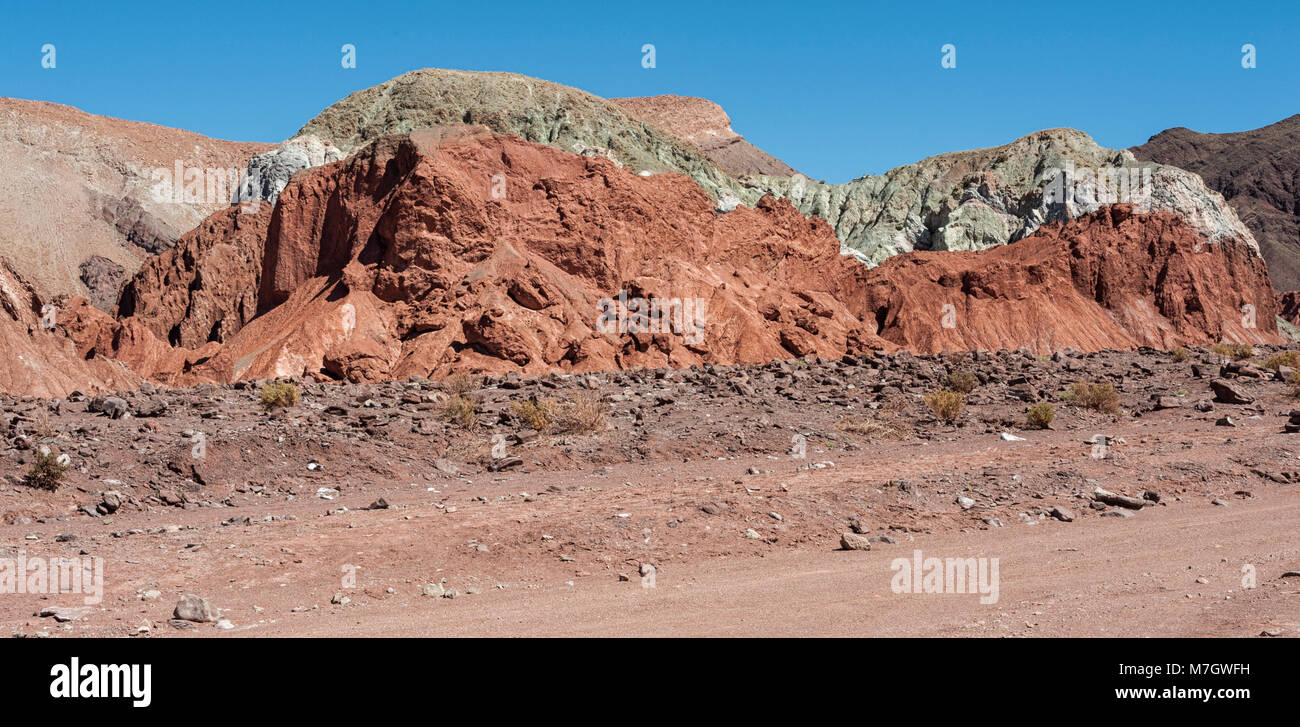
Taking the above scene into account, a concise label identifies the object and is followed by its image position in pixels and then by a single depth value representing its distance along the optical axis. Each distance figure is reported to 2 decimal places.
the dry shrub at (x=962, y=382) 23.15
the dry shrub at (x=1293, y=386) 22.64
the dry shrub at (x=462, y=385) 22.17
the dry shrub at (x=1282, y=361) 31.66
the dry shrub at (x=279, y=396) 19.73
